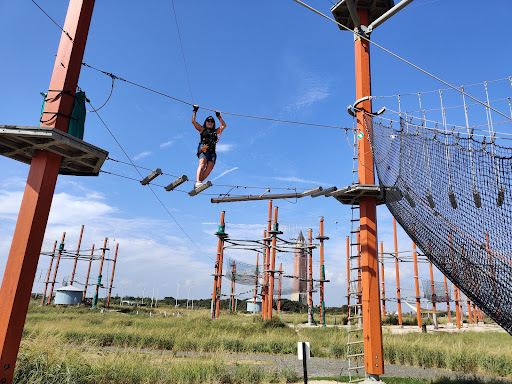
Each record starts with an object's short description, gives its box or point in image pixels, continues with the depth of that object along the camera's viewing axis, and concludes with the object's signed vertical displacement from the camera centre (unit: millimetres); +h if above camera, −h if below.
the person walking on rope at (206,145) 9094 +3700
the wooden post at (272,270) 22395 +1909
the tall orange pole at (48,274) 38888 +1867
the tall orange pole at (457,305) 24053 +483
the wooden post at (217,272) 24578 +1855
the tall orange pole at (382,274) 28534 +2721
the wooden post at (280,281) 24516 +1648
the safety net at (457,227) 6184 +1554
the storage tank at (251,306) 42638 -399
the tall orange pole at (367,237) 7918 +1592
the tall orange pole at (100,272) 39500 +2226
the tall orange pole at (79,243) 39584 +5036
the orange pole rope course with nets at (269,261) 23000 +2823
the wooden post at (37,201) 5344 +1394
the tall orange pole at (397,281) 27894 +2167
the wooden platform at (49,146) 5699 +2334
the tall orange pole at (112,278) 40062 +1807
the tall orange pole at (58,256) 38238 +3654
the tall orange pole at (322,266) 26281 +2792
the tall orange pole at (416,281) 25656 +1987
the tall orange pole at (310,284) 25652 +1400
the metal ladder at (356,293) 8633 +327
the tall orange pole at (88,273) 40109 +2024
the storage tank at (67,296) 39844 -329
